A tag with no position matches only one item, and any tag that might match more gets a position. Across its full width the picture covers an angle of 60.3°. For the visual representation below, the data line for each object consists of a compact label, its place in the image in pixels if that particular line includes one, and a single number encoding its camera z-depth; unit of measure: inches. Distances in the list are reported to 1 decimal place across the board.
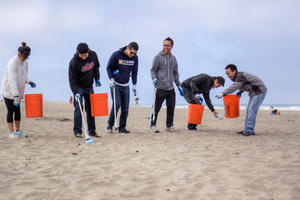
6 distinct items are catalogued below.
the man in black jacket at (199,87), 251.0
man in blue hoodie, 228.5
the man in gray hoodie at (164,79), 241.3
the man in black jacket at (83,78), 201.8
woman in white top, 193.9
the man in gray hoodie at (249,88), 224.6
